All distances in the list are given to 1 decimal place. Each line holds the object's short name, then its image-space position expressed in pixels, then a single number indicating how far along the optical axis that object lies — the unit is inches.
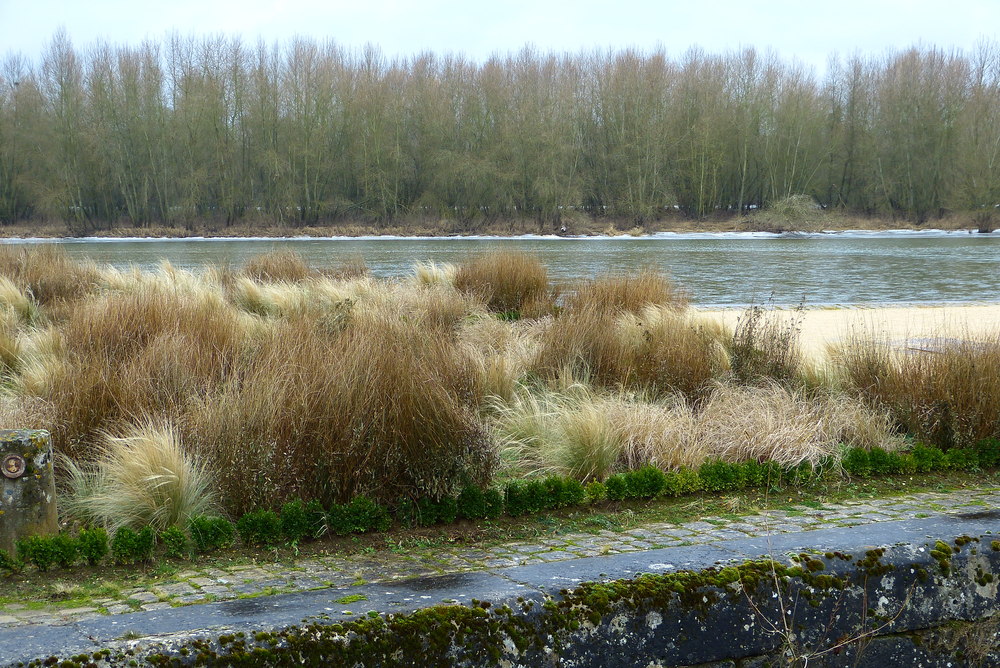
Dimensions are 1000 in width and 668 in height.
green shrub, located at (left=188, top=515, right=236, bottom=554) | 156.4
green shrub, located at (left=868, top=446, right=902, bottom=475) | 210.5
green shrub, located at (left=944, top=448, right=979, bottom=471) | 215.6
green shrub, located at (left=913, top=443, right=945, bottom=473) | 213.0
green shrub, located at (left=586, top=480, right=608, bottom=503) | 186.7
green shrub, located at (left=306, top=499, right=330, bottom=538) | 161.9
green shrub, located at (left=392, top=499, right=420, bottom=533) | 172.7
